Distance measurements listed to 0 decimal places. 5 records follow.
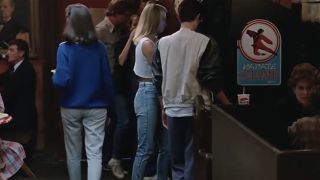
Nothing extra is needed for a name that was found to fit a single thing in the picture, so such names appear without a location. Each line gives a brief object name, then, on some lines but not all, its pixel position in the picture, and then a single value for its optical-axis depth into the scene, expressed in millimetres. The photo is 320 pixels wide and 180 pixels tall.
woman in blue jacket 5879
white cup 5996
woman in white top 5934
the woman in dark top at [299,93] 4770
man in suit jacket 6754
